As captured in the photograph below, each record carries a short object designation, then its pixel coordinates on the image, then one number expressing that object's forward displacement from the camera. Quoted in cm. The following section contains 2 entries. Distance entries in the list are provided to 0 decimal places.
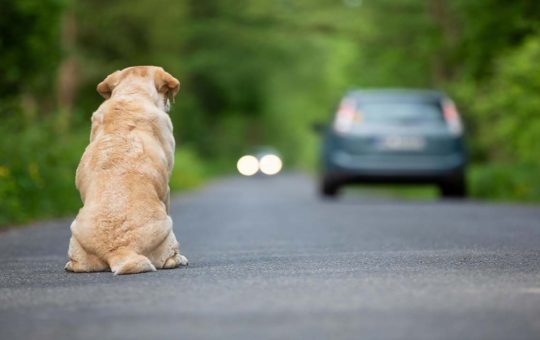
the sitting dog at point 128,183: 1463
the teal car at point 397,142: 3709
